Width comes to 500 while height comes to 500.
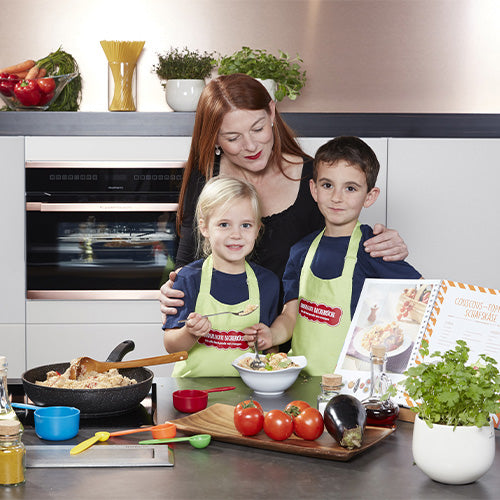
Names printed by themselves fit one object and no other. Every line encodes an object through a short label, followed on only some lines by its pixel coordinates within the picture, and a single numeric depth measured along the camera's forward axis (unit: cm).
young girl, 307
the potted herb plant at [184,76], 426
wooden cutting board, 234
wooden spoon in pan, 265
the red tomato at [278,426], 239
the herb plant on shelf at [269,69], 431
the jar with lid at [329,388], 252
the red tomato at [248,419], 241
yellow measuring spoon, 237
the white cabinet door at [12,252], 425
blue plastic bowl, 242
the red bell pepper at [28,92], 420
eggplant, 234
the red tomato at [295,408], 242
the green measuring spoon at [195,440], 240
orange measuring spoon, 244
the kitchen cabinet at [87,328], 428
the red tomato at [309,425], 239
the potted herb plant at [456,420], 225
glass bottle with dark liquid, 252
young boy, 314
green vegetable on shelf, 441
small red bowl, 260
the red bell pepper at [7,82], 421
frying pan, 250
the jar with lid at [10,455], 223
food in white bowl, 272
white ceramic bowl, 270
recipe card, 257
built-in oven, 428
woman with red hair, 327
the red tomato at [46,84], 420
